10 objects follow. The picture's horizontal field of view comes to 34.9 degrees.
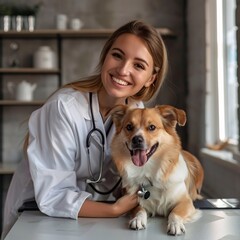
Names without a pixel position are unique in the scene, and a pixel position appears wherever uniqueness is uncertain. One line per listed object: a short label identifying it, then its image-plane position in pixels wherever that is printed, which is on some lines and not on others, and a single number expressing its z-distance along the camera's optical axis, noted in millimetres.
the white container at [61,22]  3791
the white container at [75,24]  3770
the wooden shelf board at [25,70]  3762
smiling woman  1311
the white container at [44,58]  3771
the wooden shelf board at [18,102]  3742
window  3123
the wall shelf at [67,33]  3703
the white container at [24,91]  3781
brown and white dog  1298
